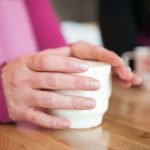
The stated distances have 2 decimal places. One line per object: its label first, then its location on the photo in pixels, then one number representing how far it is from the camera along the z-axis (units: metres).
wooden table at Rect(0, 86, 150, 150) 0.38
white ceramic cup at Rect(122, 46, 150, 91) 0.65
